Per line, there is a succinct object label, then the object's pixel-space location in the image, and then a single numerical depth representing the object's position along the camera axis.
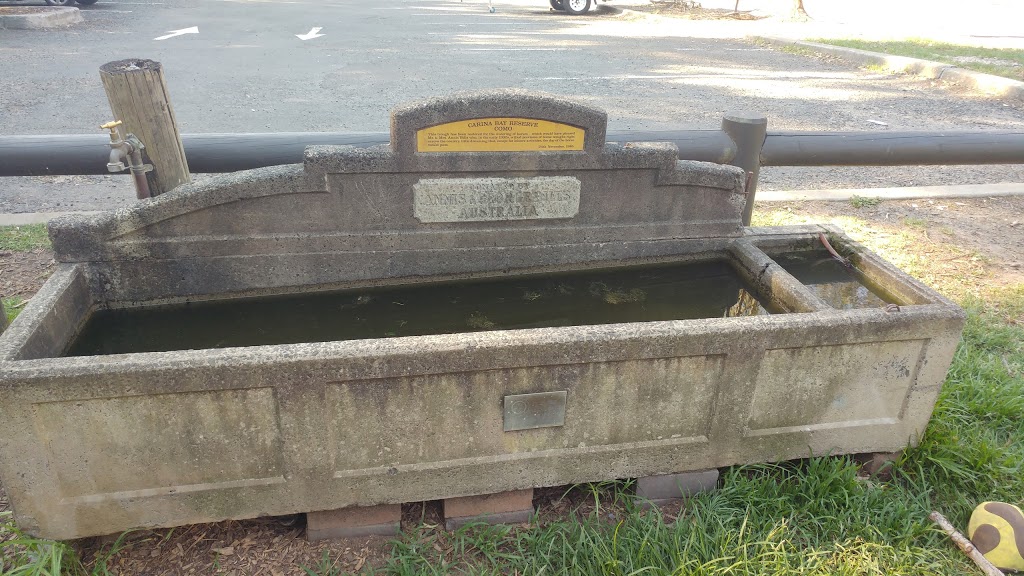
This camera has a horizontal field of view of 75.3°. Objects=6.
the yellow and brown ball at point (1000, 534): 2.46
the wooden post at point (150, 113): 2.92
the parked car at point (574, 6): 18.94
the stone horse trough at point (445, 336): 2.18
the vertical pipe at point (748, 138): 4.20
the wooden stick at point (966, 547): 2.43
